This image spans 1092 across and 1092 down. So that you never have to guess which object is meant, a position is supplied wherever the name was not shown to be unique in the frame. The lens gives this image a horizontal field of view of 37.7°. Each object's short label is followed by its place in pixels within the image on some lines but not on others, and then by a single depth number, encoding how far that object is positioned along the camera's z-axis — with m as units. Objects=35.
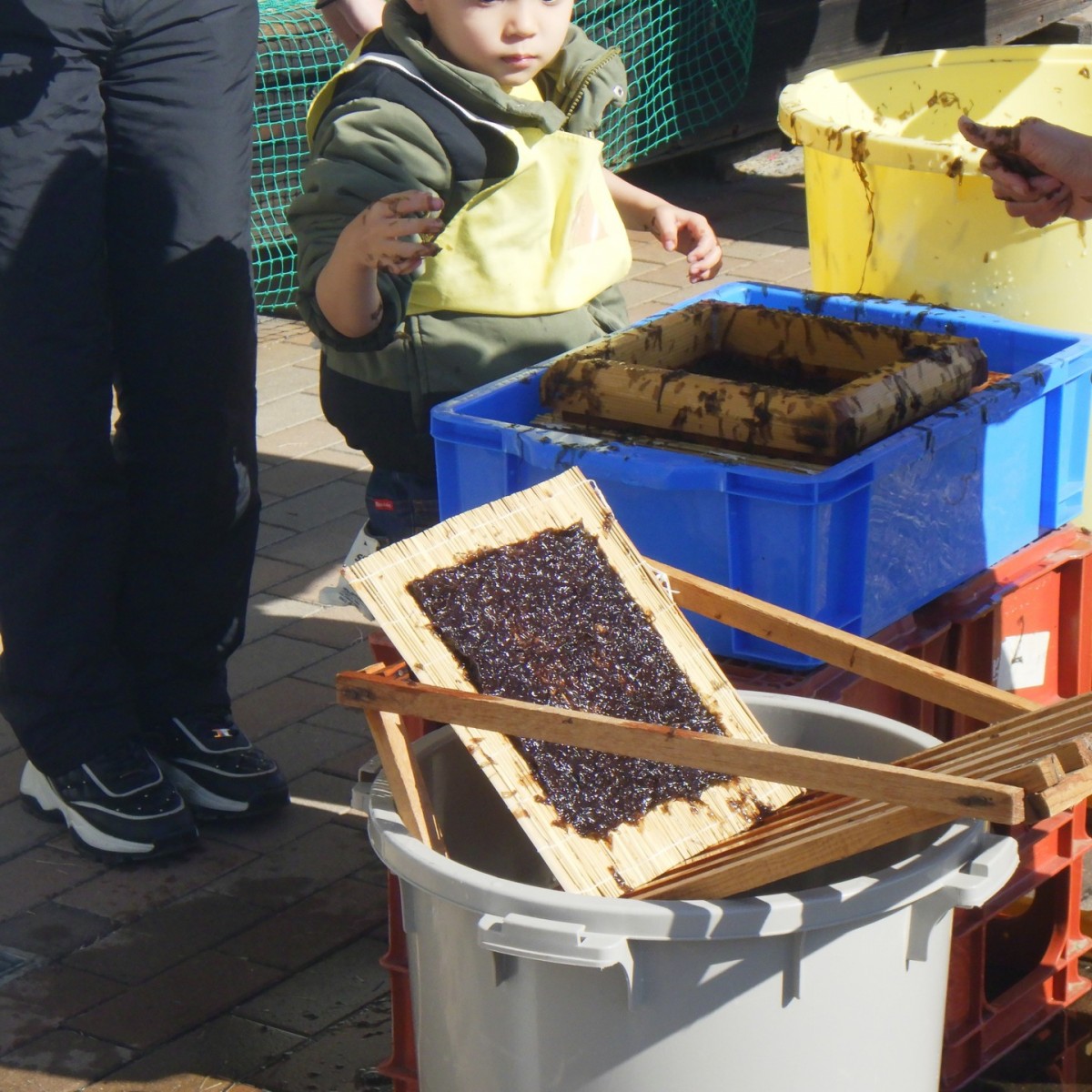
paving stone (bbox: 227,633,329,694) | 3.62
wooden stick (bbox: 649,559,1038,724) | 1.89
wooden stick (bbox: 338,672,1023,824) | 1.53
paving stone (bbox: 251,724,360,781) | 3.28
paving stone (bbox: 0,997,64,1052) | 2.48
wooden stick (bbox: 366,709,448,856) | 1.79
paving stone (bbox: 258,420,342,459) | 4.89
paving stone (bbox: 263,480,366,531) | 4.43
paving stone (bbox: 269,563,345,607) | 4.02
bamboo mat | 1.81
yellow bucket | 2.80
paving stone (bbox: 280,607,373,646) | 3.79
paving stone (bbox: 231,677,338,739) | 3.43
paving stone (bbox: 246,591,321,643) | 3.86
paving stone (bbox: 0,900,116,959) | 2.72
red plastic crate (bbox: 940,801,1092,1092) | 2.25
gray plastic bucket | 1.60
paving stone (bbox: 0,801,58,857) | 3.03
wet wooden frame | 2.22
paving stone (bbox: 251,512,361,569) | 4.20
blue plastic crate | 2.13
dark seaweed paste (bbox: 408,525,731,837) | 1.86
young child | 2.47
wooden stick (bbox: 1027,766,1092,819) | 1.51
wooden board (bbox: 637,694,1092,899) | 1.57
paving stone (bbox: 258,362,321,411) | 5.34
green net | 5.96
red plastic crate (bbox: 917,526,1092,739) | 2.40
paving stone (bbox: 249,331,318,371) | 5.59
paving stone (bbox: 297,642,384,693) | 3.62
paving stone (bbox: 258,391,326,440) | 5.09
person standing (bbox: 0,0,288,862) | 2.69
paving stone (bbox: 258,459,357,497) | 4.65
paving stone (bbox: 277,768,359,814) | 3.13
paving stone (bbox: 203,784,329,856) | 3.03
